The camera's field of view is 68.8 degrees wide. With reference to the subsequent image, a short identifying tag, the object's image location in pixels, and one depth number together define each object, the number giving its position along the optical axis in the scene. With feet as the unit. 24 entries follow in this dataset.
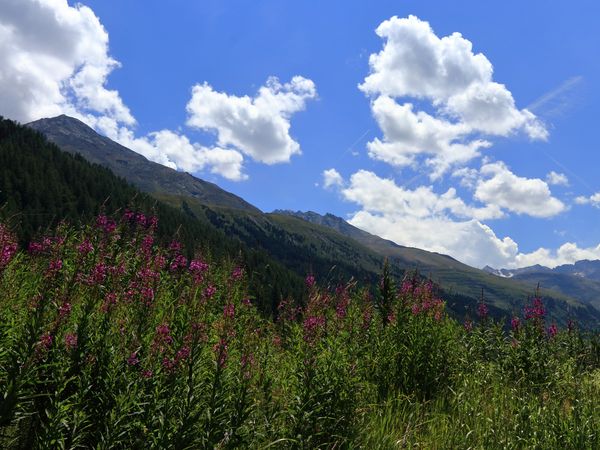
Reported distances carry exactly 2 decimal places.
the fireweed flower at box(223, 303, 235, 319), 20.40
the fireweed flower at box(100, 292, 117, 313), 18.28
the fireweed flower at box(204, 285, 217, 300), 26.63
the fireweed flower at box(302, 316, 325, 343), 22.47
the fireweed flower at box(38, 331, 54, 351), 16.36
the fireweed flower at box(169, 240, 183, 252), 33.83
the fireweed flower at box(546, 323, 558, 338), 40.96
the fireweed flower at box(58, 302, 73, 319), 16.90
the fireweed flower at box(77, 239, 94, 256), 23.85
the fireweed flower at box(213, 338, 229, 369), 16.80
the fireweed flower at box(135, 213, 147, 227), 33.99
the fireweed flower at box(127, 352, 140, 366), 17.28
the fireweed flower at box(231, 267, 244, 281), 35.04
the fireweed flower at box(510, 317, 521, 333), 36.05
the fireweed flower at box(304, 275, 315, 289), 27.04
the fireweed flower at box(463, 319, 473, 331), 37.70
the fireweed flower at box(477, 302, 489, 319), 38.06
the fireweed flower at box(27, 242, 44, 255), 29.45
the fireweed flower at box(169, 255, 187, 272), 33.87
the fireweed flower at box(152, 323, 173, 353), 17.96
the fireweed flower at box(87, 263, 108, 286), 19.71
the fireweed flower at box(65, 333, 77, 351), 16.99
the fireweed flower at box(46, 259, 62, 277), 18.49
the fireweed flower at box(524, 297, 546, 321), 34.01
